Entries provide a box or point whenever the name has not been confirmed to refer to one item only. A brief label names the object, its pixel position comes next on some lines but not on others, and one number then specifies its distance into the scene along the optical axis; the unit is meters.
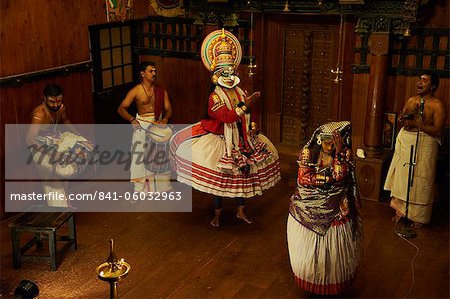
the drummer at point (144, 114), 6.58
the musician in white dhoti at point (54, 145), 5.81
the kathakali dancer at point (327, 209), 4.23
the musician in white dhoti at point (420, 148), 5.74
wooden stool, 5.10
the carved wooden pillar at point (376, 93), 6.42
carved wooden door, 7.30
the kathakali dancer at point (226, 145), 5.57
